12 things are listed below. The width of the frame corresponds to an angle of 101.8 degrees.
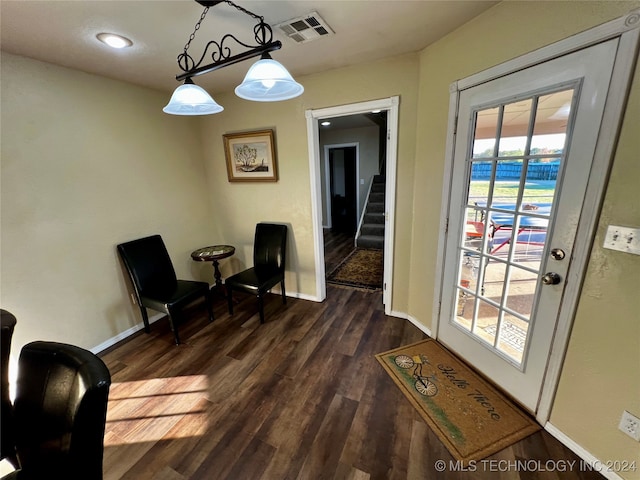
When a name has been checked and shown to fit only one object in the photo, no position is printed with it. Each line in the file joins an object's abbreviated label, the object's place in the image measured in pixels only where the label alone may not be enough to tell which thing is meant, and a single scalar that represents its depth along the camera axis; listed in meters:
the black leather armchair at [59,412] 0.74
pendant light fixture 1.10
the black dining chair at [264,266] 2.52
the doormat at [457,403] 1.42
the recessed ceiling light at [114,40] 1.57
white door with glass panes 1.21
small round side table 2.69
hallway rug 3.43
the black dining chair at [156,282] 2.26
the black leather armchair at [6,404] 0.89
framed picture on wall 2.73
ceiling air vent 1.51
